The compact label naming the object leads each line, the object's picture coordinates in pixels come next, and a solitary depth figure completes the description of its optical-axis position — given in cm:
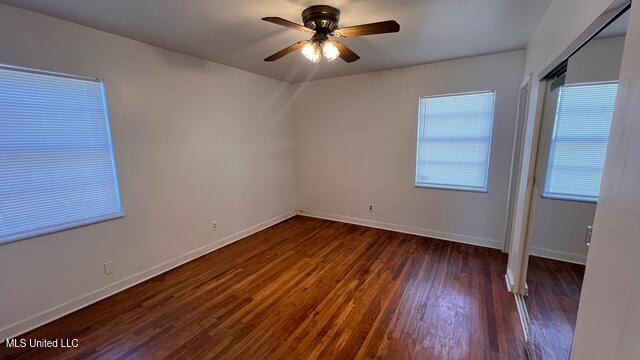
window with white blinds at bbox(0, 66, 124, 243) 193
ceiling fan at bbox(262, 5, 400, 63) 178
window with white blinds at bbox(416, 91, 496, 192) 334
